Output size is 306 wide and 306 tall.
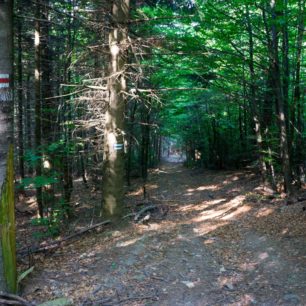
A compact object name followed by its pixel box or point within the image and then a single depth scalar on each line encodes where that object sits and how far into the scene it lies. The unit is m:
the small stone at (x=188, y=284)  5.51
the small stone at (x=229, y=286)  5.36
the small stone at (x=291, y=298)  4.80
